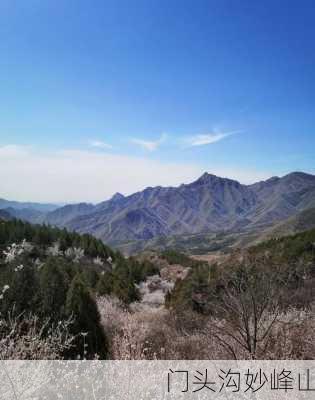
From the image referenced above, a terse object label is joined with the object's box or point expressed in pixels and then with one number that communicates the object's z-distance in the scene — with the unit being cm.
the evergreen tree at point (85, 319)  1914
